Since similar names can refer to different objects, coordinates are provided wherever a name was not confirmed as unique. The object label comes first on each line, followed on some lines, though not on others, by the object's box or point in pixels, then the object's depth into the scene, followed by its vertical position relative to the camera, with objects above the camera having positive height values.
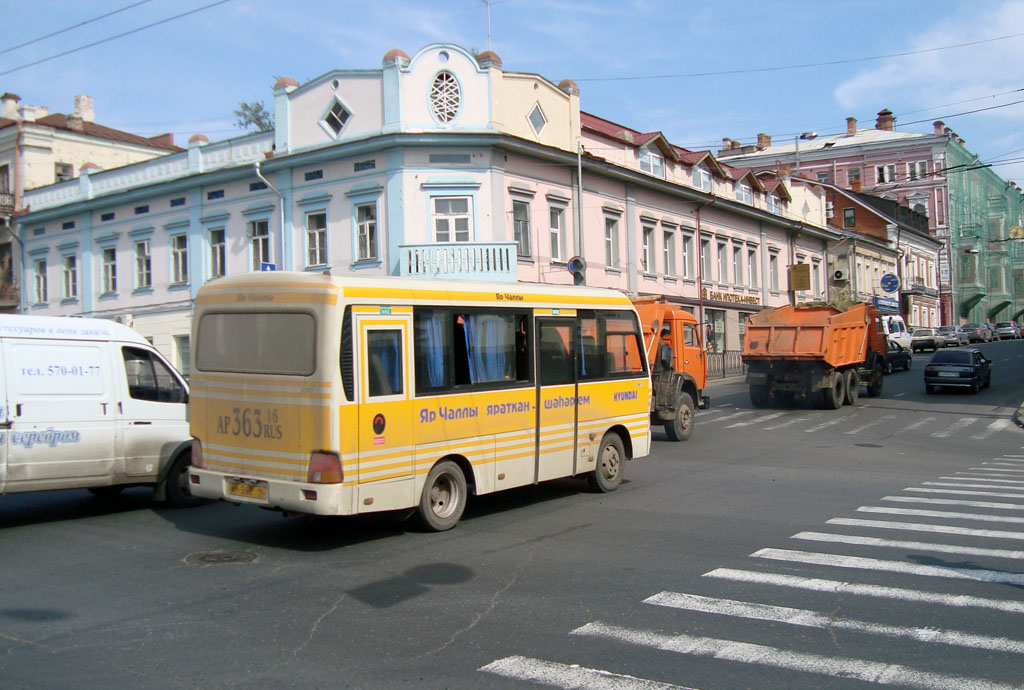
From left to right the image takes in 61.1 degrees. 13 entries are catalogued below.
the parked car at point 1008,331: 71.75 +0.31
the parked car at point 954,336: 55.97 +0.06
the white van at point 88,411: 9.41 -0.51
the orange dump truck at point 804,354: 24.44 -0.34
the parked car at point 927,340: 53.38 -0.16
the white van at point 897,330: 45.31 +0.47
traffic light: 24.70 +2.35
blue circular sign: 48.66 +3.14
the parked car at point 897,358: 39.44 -0.90
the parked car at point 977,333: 62.72 +0.22
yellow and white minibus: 8.12 -0.37
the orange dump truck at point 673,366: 17.98 -0.43
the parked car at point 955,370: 29.53 -1.16
